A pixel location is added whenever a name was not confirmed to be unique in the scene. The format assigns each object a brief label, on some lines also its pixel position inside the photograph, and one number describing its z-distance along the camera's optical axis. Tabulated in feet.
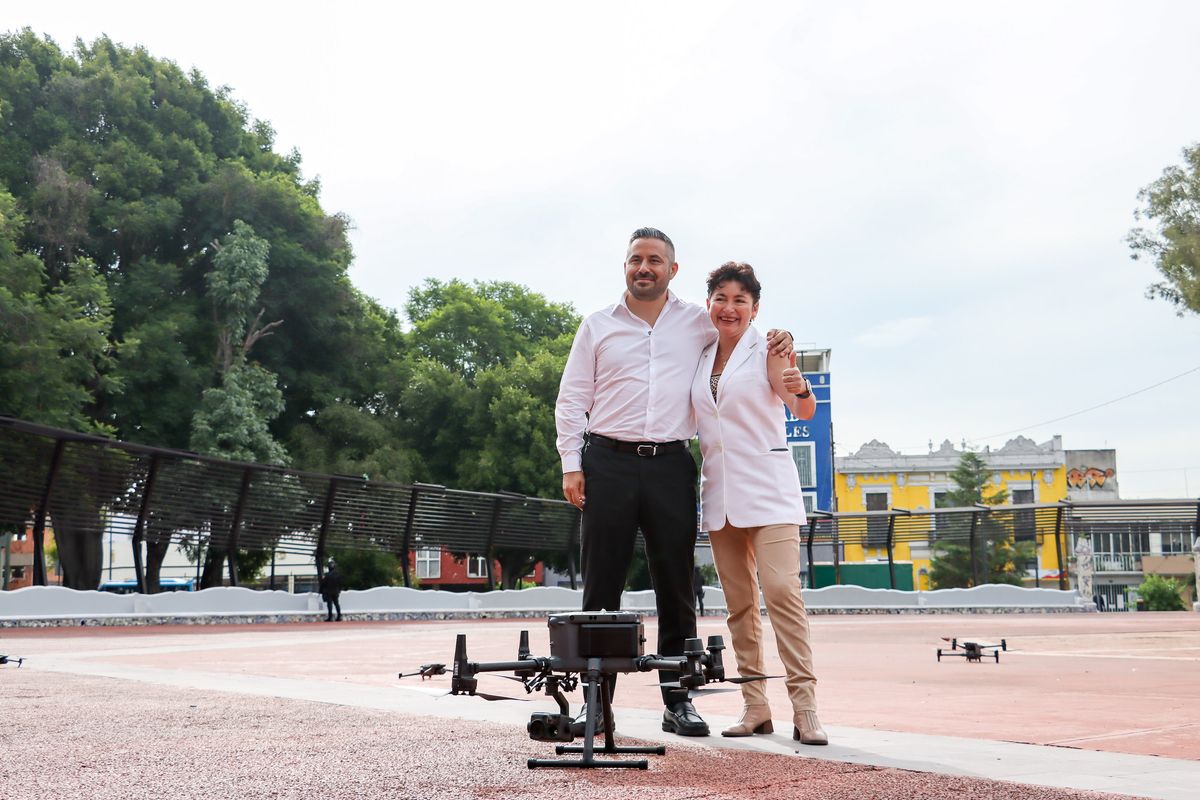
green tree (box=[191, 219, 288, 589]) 97.50
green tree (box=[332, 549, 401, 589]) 128.77
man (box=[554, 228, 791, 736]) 15.12
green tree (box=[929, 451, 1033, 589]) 179.11
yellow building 229.04
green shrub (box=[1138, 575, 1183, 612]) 125.29
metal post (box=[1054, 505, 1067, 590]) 109.81
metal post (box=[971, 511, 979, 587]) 110.63
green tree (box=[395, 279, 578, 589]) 129.08
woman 15.37
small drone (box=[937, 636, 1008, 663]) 31.72
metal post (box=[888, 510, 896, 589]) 112.37
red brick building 211.20
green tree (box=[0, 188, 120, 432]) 84.58
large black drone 12.14
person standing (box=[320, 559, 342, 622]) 78.07
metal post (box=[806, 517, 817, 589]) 111.04
